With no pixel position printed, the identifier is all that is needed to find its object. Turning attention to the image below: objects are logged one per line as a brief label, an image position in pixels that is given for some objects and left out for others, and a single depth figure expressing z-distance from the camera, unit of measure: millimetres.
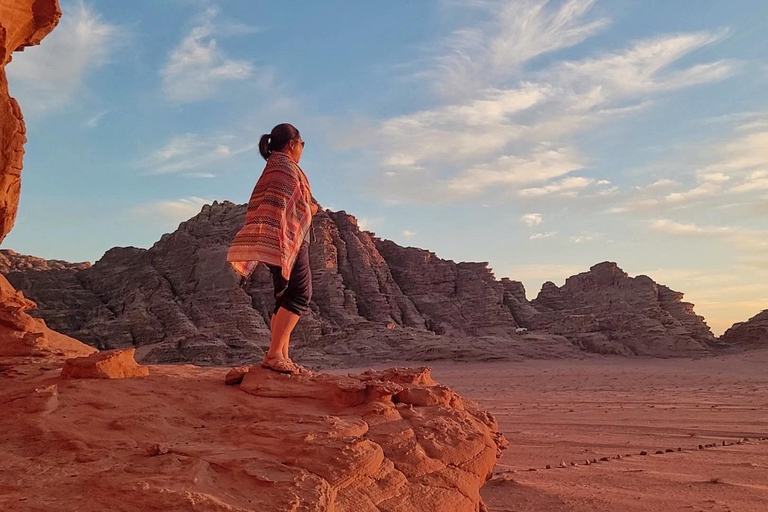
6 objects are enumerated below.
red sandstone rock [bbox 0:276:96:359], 5246
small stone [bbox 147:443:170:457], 2535
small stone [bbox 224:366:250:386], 3914
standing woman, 3904
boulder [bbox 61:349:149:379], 3629
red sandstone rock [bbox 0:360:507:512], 2176
